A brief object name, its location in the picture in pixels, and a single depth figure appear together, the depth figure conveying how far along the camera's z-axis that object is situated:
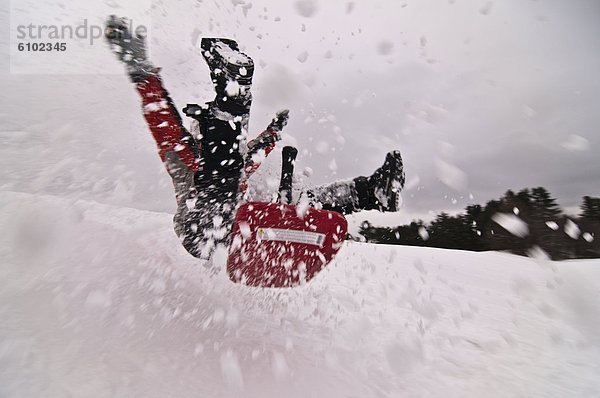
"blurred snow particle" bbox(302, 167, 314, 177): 2.44
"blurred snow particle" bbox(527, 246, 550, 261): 2.02
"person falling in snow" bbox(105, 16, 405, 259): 1.90
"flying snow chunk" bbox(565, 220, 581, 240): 1.89
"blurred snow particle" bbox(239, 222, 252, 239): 1.92
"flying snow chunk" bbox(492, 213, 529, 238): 1.80
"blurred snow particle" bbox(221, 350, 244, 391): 1.21
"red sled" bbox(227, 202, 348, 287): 1.93
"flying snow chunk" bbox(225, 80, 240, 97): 1.88
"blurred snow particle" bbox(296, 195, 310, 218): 2.00
